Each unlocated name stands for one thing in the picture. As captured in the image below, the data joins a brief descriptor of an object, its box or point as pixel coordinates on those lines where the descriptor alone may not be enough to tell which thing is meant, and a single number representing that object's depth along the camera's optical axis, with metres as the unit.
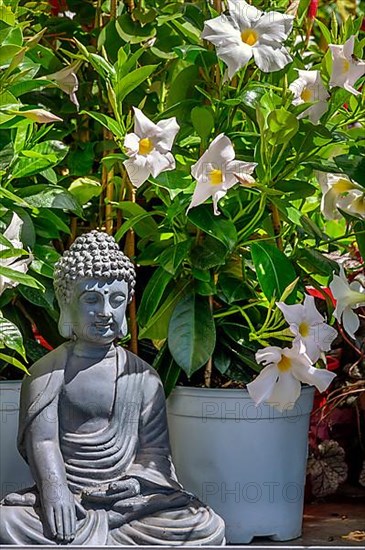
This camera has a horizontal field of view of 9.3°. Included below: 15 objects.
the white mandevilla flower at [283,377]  2.07
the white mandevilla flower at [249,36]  2.09
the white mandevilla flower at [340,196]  2.15
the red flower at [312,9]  2.26
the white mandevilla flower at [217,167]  2.07
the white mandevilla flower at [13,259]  2.09
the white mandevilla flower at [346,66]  2.11
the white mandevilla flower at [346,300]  2.11
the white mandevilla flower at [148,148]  2.09
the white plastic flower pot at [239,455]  2.18
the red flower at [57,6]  2.39
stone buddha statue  2.02
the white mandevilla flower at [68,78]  2.22
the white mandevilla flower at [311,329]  2.09
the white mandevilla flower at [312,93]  2.16
